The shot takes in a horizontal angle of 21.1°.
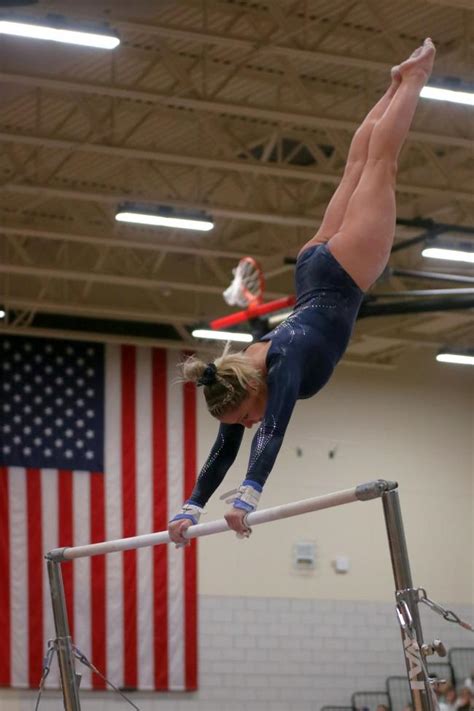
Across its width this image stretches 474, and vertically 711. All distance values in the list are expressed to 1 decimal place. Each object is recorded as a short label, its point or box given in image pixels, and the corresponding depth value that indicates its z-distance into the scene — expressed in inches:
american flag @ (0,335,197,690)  644.7
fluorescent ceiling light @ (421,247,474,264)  558.9
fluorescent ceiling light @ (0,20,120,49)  382.0
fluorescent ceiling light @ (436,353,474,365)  713.0
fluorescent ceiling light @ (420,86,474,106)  427.2
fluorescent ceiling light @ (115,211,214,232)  528.9
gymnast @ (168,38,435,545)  194.4
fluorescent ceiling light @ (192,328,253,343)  650.8
